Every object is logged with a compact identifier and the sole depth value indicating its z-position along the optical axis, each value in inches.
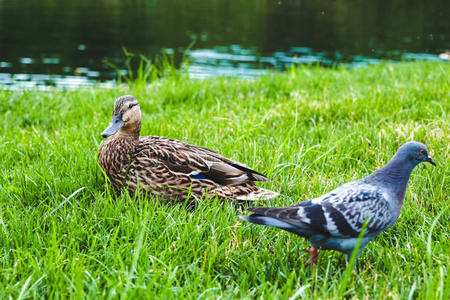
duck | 142.6
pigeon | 98.5
